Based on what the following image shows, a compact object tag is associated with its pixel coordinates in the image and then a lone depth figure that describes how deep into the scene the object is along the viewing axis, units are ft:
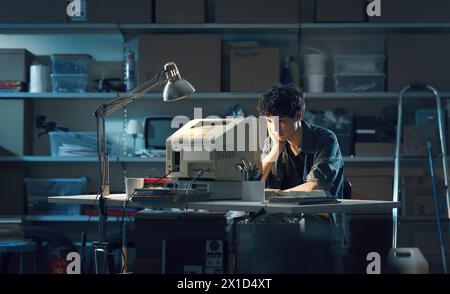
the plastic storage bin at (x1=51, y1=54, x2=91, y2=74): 15.57
